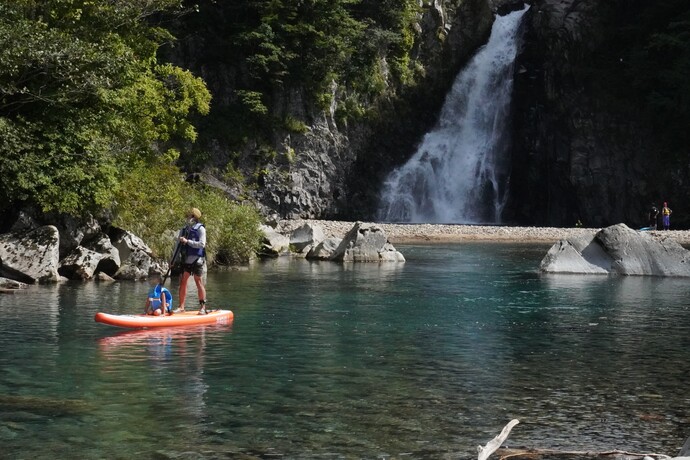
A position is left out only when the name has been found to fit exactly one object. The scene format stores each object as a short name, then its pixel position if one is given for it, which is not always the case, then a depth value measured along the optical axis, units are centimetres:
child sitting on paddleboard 2033
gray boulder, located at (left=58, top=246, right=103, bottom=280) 2983
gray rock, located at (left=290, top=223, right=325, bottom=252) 4378
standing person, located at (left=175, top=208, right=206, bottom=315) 2081
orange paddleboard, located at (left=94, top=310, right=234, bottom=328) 1933
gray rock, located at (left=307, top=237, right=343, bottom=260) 4138
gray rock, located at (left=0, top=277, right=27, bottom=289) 2680
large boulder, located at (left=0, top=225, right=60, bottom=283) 2802
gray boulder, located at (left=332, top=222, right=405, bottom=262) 4016
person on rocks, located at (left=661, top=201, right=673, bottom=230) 5947
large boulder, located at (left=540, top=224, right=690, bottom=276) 3478
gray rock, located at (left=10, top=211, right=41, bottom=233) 2906
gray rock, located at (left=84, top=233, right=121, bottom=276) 3058
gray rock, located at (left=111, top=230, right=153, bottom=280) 3077
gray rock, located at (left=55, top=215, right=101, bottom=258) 3048
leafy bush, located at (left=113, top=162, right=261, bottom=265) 3334
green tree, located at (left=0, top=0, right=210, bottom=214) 2727
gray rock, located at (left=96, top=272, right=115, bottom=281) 3013
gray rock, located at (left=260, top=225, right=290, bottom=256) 4241
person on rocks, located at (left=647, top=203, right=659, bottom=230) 6104
